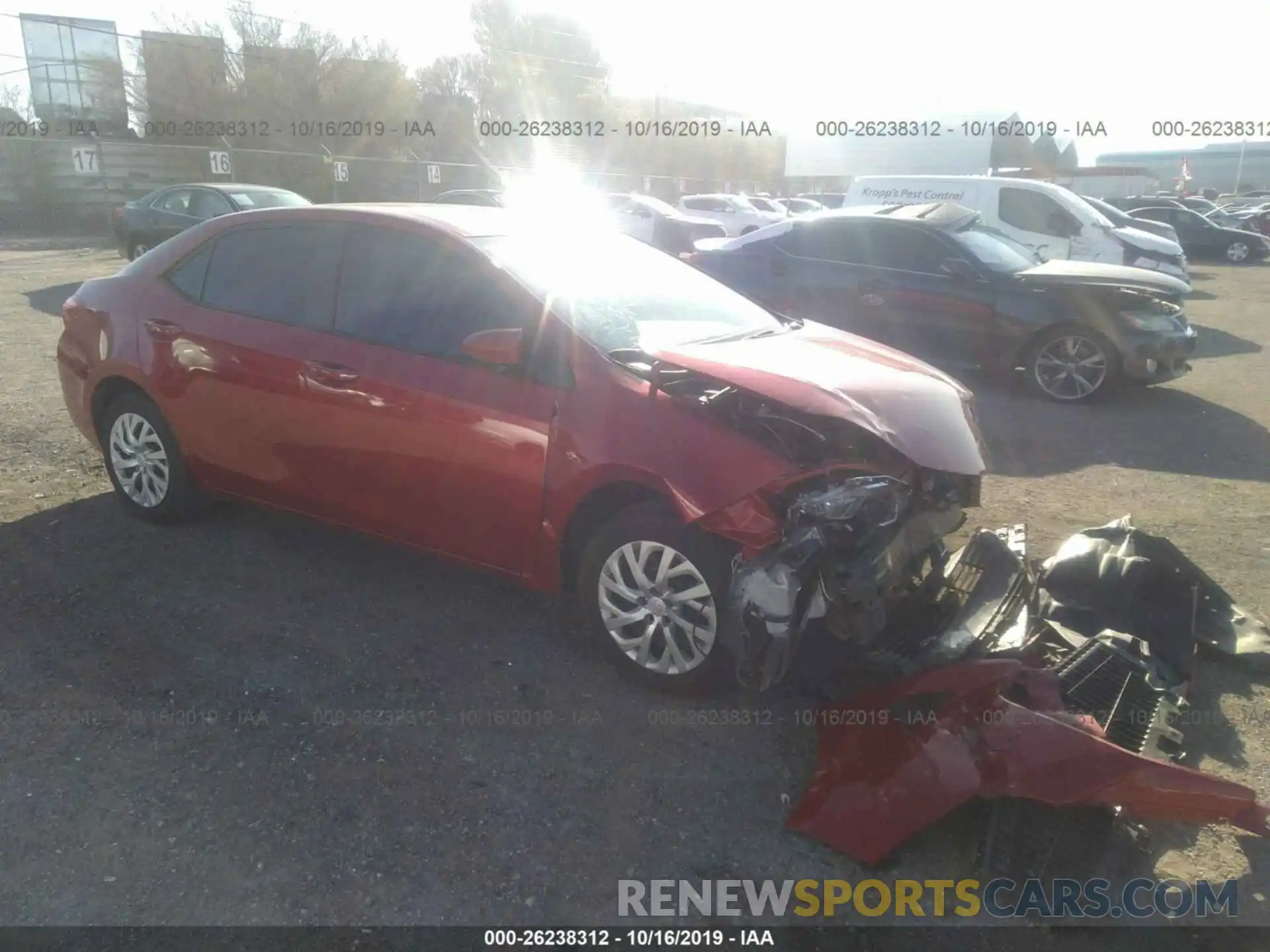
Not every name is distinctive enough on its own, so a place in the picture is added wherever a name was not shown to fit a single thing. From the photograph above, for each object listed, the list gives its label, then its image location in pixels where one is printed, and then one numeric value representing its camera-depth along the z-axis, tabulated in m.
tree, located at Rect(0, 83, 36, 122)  30.56
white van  13.08
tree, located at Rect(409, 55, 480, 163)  37.50
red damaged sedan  3.27
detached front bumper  2.67
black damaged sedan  8.27
